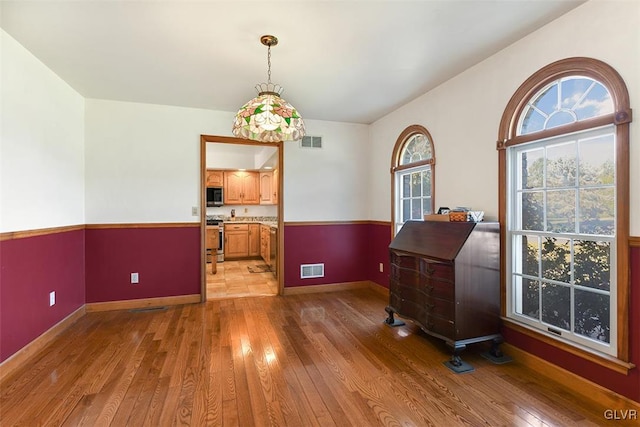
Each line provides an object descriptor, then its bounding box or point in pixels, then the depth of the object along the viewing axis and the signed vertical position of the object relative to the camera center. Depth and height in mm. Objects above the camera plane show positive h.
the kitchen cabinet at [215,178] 7180 +856
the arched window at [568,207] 1834 +42
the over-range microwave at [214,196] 7043 +415
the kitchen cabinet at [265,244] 6089 -664
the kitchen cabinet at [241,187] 7340 +647
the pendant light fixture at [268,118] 2146 +695
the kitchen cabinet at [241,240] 7020 -633
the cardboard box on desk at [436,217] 2709 -38
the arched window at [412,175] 3490 +476
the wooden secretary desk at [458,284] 2365 -581
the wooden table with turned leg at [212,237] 5184 -404
